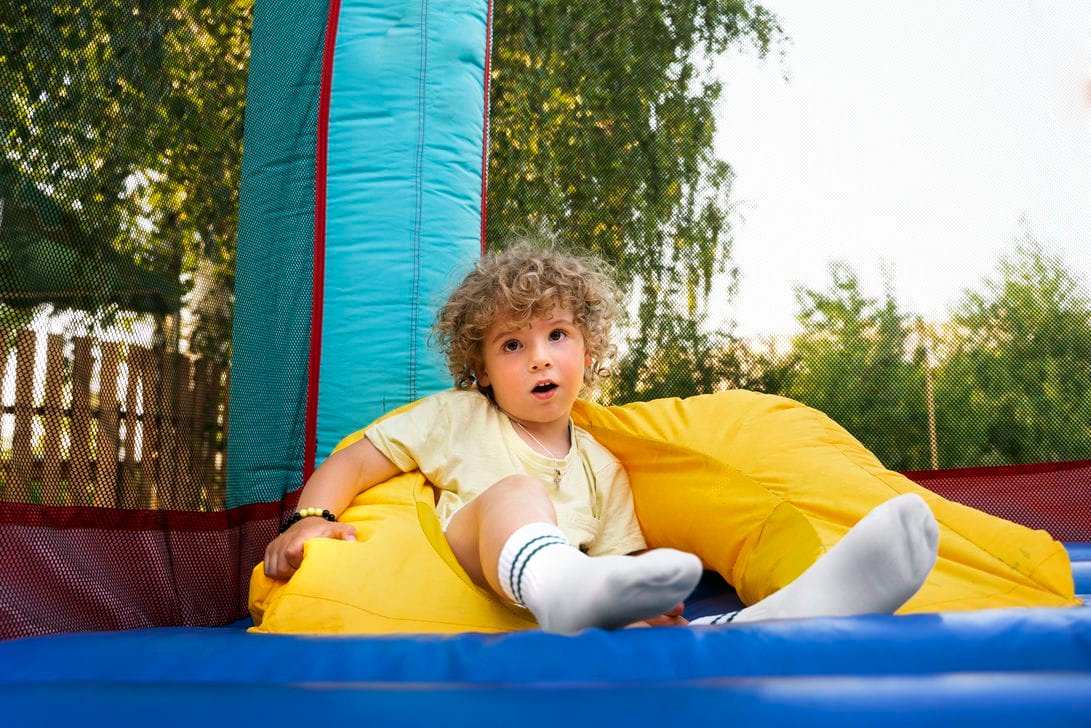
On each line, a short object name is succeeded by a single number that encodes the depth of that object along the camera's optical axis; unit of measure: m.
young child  0.99
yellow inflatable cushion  1.08
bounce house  0.66
